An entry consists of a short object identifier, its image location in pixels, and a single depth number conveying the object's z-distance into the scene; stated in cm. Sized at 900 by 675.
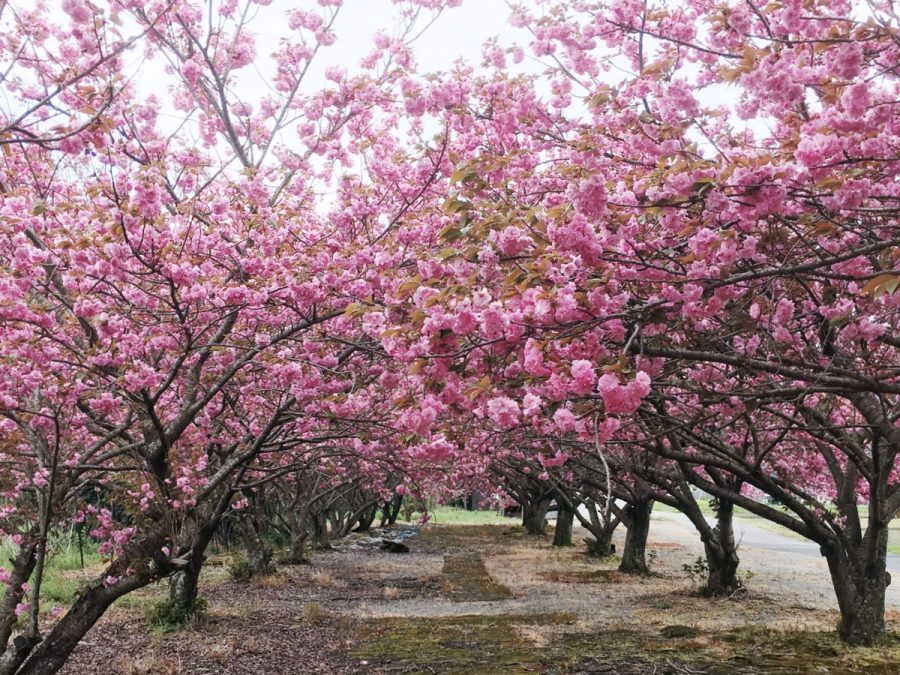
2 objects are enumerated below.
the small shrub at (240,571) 1531
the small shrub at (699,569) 1348
